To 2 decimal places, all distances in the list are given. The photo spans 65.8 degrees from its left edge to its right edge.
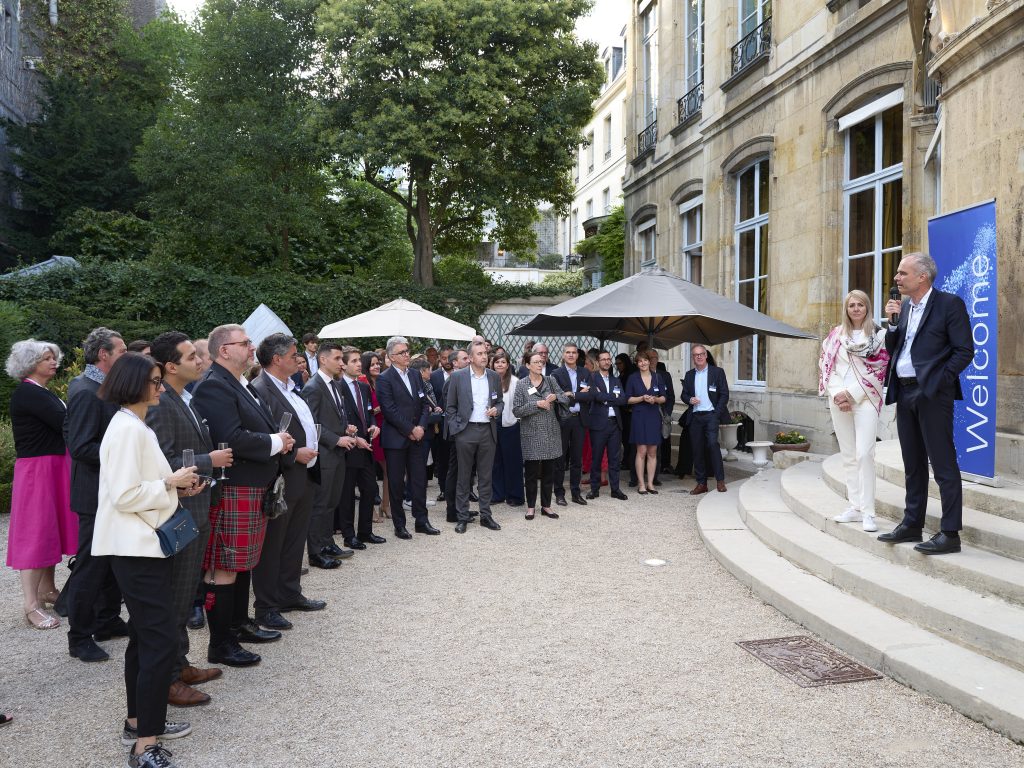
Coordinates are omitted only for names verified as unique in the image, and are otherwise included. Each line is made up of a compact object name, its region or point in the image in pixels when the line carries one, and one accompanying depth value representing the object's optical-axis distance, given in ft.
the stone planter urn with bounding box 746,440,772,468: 35.45
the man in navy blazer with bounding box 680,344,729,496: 32.65
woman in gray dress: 28.27
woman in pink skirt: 16.58
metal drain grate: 13.57
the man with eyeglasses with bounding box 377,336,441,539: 25.40
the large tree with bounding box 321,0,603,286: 58.44
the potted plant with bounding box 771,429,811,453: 34.84
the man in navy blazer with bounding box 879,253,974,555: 15.90
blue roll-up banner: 18.25
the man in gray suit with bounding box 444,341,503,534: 26.99
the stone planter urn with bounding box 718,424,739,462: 39.75
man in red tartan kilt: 14.06
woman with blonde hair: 19.40
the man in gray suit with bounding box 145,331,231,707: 11.98
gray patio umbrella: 30.30
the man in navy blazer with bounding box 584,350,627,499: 32.19
